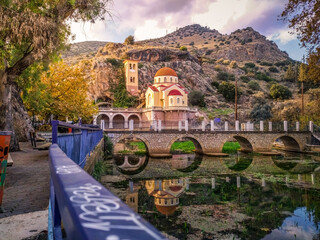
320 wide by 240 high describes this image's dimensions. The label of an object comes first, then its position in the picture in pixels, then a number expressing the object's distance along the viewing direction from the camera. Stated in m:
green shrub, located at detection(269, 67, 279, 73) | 86.38
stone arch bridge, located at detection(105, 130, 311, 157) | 24.05
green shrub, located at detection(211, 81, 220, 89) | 65.50
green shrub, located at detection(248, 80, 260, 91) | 67.25
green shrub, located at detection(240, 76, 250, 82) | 73.56
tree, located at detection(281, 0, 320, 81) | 9.61
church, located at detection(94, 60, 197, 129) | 42.06
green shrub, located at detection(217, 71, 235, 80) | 71.88
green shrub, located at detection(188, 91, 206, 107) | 54.00
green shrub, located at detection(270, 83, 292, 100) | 59.59
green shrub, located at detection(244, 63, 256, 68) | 87.65
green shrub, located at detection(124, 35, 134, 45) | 83.38
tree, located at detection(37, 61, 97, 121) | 15.55
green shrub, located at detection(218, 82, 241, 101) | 59.75
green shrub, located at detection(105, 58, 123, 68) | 56.92
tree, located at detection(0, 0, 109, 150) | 7.25
